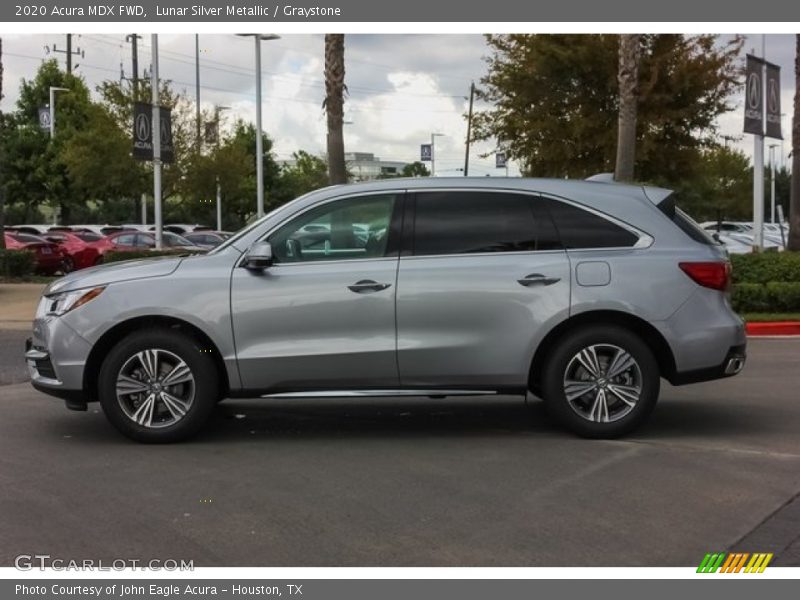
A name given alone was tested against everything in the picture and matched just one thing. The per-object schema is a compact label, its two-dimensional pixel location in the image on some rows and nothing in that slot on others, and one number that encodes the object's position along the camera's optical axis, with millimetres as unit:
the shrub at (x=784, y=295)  14994
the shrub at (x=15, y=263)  22344
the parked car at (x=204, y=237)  32594
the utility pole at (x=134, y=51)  53288
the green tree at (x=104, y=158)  40625
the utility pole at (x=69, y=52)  62966
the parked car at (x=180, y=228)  41131
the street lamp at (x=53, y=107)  47000
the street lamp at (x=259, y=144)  30962
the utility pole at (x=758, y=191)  17609
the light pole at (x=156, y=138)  21188
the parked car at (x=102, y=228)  36478
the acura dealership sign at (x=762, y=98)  16594
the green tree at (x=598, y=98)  24078
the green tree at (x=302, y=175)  68881
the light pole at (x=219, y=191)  44988
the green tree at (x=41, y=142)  48438
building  113750
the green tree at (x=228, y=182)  42125
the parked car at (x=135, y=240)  28391
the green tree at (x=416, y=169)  100250
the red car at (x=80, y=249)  27469
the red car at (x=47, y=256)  26664
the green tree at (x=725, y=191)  60041
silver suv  6703
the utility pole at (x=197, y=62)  55338
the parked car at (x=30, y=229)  38497
